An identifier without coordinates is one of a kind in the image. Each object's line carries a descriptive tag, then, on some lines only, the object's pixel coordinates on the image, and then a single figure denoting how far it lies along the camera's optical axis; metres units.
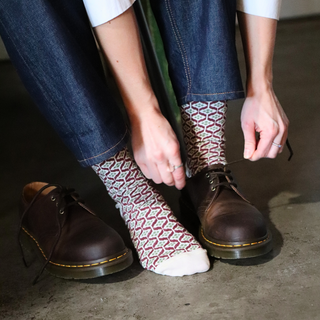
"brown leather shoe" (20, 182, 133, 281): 1.81
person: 1.77
